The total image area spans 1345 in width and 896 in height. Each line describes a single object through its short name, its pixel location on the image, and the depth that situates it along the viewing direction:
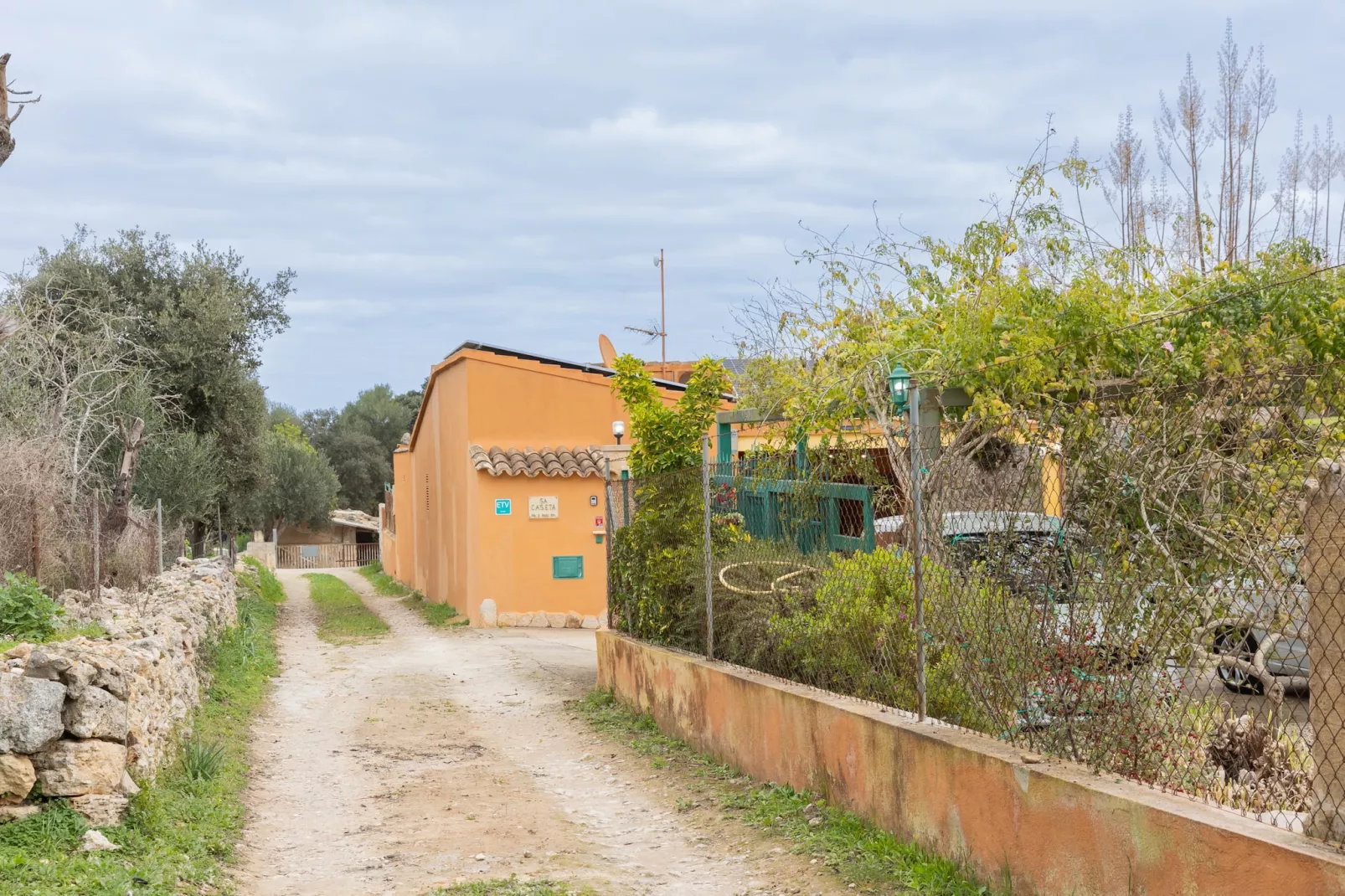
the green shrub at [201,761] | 8.18
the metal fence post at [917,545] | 5.89
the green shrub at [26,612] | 9.98
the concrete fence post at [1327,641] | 3.81
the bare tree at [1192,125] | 18.33
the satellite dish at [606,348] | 23.28
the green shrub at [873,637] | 6.27
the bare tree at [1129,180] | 18.38
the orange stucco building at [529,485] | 21.12
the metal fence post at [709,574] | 8.99
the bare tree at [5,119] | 7.10
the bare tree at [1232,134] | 18.17
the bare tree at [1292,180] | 17.72
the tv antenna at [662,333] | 31.23
